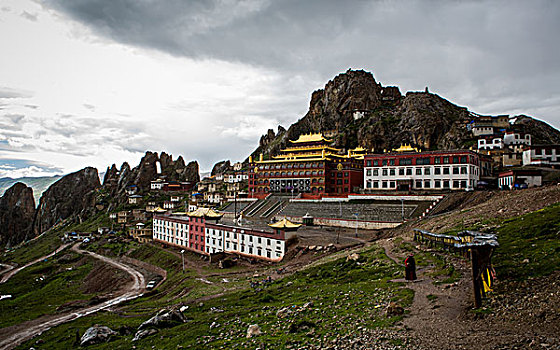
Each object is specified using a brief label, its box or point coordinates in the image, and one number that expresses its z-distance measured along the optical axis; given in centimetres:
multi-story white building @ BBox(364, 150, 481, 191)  7206
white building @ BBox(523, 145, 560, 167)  7875
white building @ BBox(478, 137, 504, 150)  10519
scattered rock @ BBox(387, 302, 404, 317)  1572
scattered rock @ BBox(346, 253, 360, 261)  3189
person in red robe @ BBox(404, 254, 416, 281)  2116
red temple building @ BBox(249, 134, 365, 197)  9538
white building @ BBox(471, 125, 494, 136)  11906
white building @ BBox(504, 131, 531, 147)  10229
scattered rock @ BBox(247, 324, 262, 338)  1778
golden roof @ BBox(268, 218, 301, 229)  5001
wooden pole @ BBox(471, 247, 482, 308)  1442
